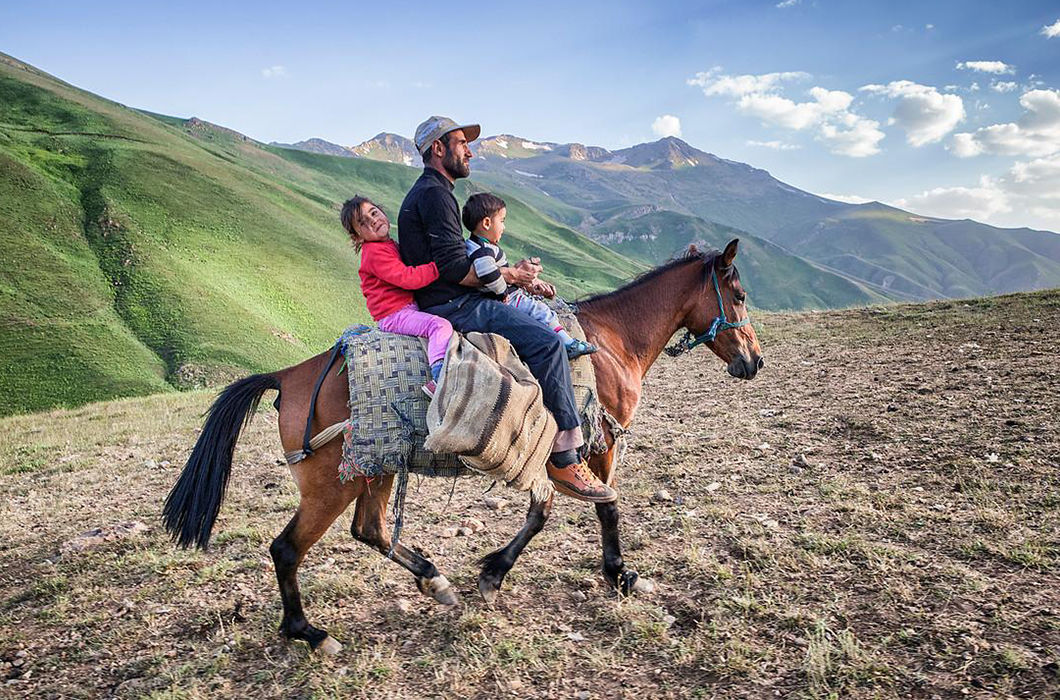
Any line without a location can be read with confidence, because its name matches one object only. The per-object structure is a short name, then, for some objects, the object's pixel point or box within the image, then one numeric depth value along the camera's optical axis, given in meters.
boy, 4.52
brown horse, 4.32
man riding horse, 4.18
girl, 4.20
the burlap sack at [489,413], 3.88
